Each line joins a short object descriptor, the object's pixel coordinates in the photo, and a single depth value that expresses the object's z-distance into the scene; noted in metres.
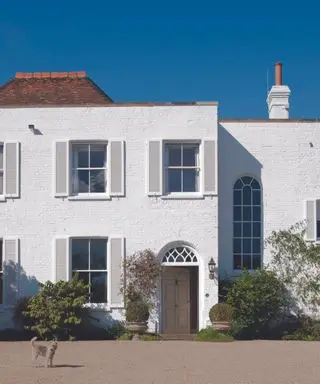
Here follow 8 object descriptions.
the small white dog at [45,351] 16.53
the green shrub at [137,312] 23.44
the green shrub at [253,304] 23.62
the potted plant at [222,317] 23.36
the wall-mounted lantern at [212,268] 24.12
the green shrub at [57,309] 22.91
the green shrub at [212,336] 22.94
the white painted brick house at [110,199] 24.38
